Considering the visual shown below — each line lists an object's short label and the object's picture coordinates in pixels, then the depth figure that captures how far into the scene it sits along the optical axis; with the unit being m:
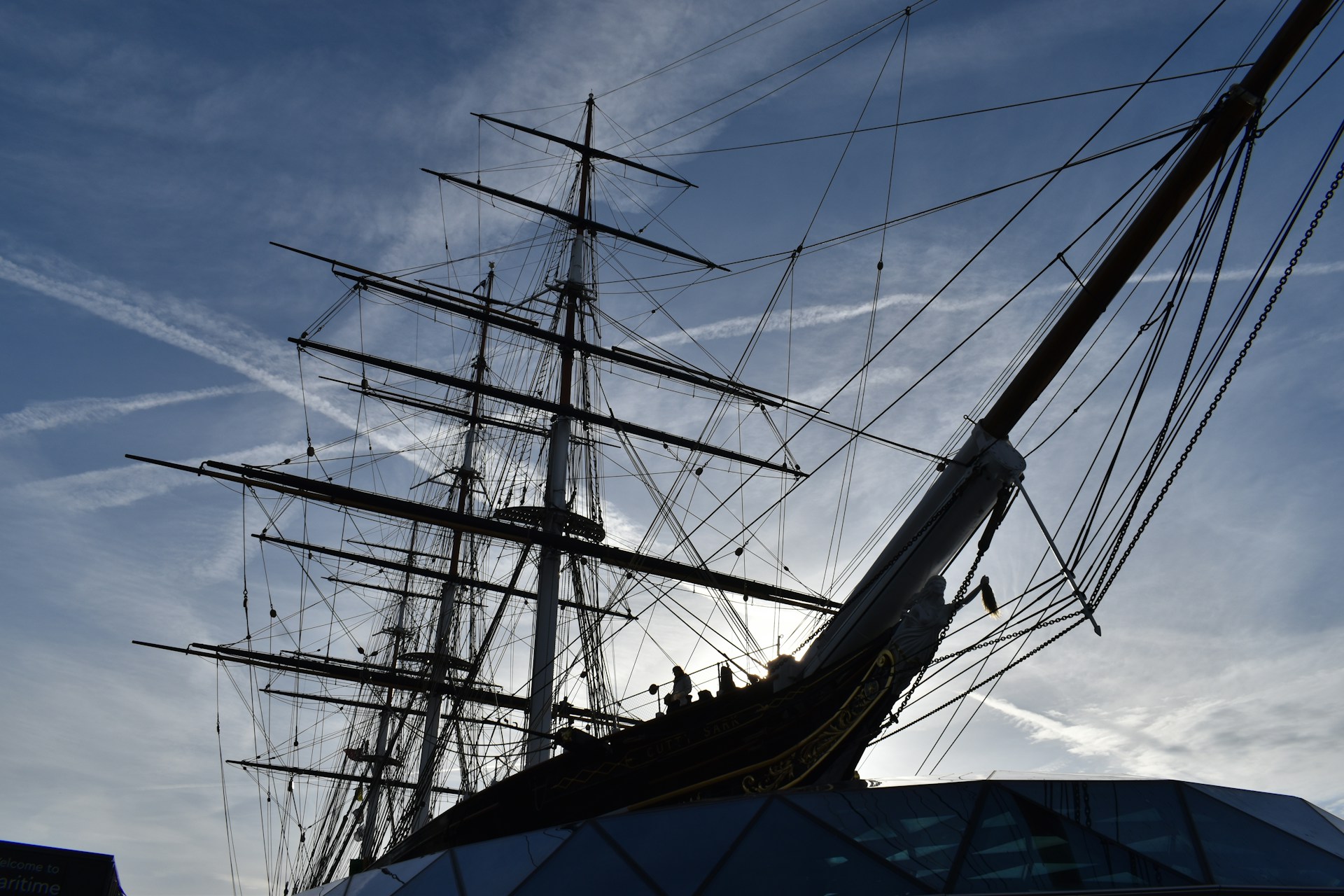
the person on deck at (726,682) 13.79
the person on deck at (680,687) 14.27
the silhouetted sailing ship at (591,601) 11.52
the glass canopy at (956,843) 6.35
